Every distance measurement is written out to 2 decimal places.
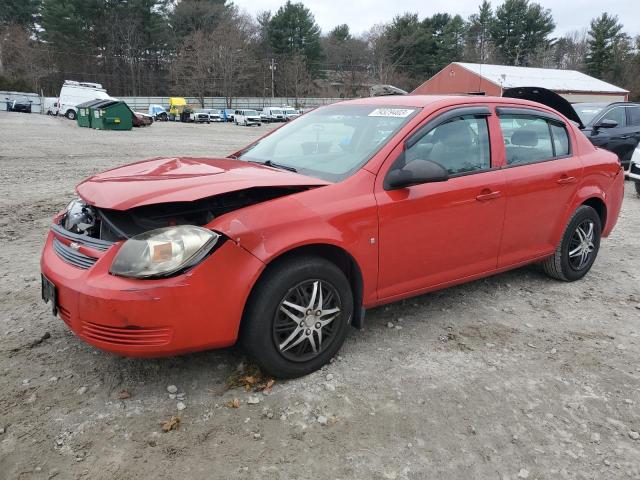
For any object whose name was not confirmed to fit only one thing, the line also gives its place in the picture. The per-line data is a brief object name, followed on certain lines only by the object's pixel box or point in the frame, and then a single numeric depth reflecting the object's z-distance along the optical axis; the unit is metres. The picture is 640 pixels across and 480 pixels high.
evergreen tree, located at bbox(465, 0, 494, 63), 77.19
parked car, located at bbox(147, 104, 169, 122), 52.21
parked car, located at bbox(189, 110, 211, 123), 50.04
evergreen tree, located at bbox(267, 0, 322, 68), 74.81
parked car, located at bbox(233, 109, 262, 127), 46.44
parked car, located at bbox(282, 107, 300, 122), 54.05
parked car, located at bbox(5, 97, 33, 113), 50.81
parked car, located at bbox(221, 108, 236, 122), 54.09
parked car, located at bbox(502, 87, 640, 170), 10.39
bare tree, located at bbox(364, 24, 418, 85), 71.19
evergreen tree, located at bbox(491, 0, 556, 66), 75.00
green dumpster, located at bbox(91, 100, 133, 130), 28.02
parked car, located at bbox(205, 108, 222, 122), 52.47
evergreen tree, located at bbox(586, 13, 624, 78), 69.44
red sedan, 2.54
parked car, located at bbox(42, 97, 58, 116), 46.63
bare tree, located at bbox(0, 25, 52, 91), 62.50
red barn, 42.66
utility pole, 72.61
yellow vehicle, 53.25
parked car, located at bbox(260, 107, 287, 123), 51.69
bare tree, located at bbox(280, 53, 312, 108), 71.75
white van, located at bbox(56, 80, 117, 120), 40.41
